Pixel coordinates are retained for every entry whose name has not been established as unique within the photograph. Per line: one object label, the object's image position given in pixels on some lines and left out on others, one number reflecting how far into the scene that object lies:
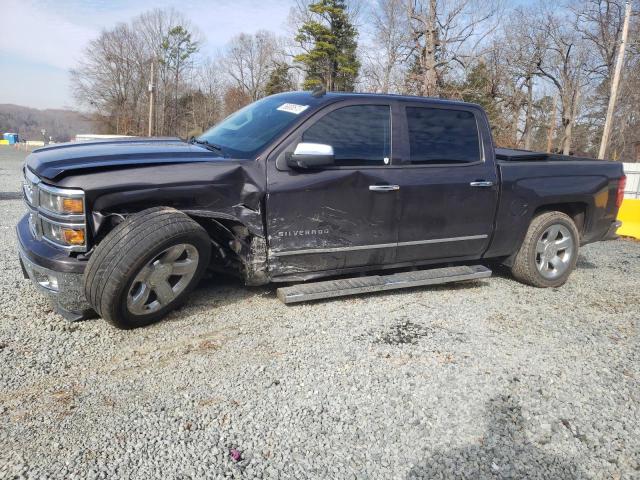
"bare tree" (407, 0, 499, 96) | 23.02
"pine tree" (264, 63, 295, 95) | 44.31
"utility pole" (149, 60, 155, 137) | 33.22
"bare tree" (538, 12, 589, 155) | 36.56
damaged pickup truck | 2.94
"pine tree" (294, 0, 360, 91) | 39.69
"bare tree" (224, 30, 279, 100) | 48.12
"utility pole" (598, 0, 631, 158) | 18.89
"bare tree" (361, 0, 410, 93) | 29.50
